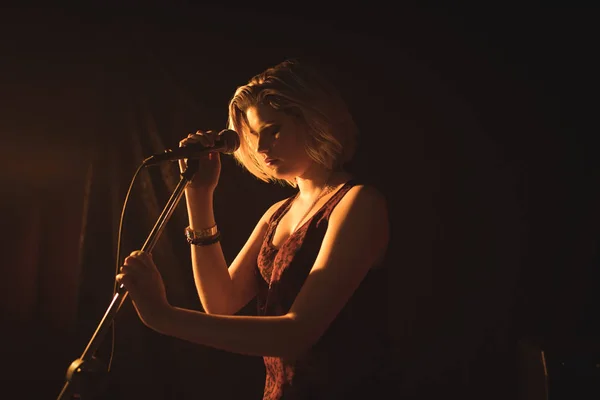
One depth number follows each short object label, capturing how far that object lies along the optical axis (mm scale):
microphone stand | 1019
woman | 1084
